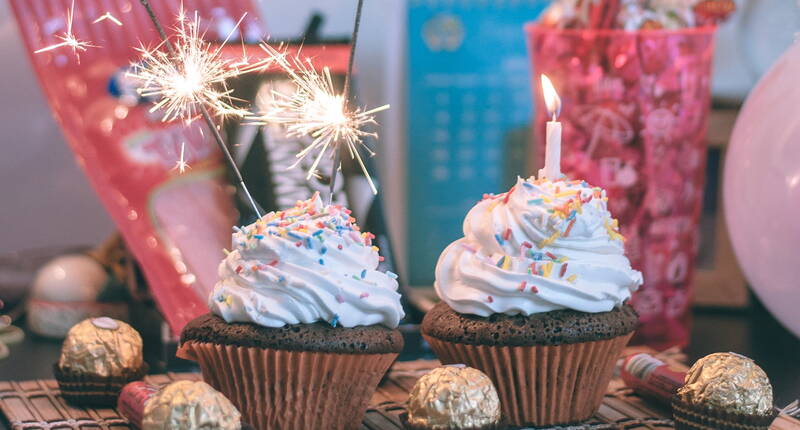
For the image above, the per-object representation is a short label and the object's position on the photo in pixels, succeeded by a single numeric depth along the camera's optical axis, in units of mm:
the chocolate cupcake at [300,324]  514
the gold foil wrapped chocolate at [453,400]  499
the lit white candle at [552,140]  552
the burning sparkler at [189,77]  537
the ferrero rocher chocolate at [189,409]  481
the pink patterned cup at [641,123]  649
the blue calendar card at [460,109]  813
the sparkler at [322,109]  548
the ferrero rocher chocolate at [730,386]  514
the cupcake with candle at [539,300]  535
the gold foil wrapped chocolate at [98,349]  553
